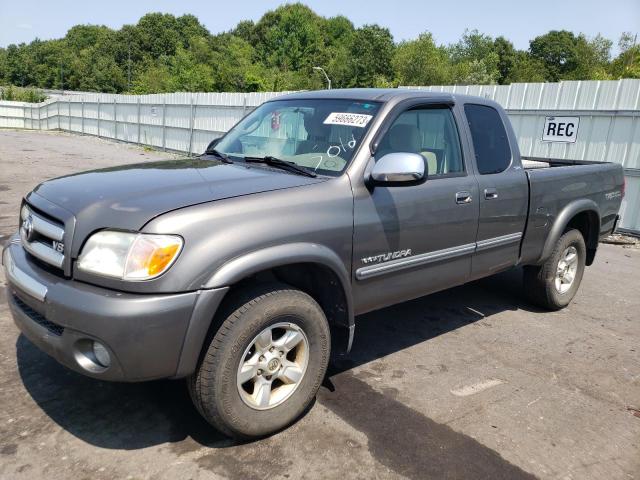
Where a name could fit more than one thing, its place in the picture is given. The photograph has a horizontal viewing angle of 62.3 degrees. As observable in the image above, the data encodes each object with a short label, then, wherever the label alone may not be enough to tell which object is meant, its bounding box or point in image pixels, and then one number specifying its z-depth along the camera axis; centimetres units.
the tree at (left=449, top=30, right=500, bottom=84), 6688
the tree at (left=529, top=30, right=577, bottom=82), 8544
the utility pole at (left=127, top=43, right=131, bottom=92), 9419
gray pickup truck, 241
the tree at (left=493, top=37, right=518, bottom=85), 9156
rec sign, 938
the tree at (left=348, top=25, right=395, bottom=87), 7088
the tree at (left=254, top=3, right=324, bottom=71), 8688
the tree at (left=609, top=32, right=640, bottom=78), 2458
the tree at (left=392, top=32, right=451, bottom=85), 6200
